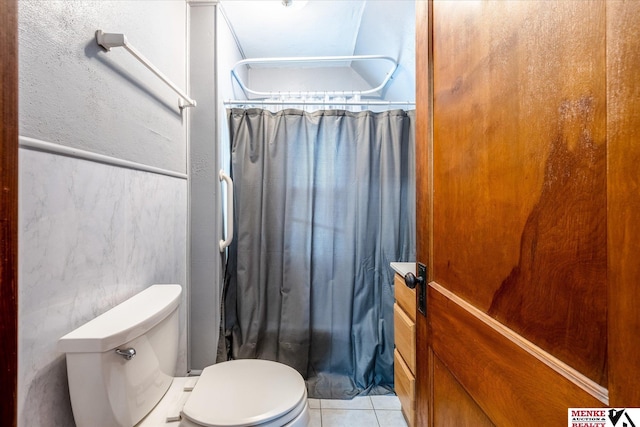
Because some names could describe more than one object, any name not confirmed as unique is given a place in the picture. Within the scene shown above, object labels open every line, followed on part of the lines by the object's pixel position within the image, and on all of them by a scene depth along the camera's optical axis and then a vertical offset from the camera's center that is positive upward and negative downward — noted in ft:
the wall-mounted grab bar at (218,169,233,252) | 4.82 +0.09
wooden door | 0.91 +0.02
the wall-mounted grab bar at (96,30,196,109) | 2.57 +1.68
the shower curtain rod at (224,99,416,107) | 5.10 +2.17
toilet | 2.10 -1.62
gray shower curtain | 5.22 -0.42
